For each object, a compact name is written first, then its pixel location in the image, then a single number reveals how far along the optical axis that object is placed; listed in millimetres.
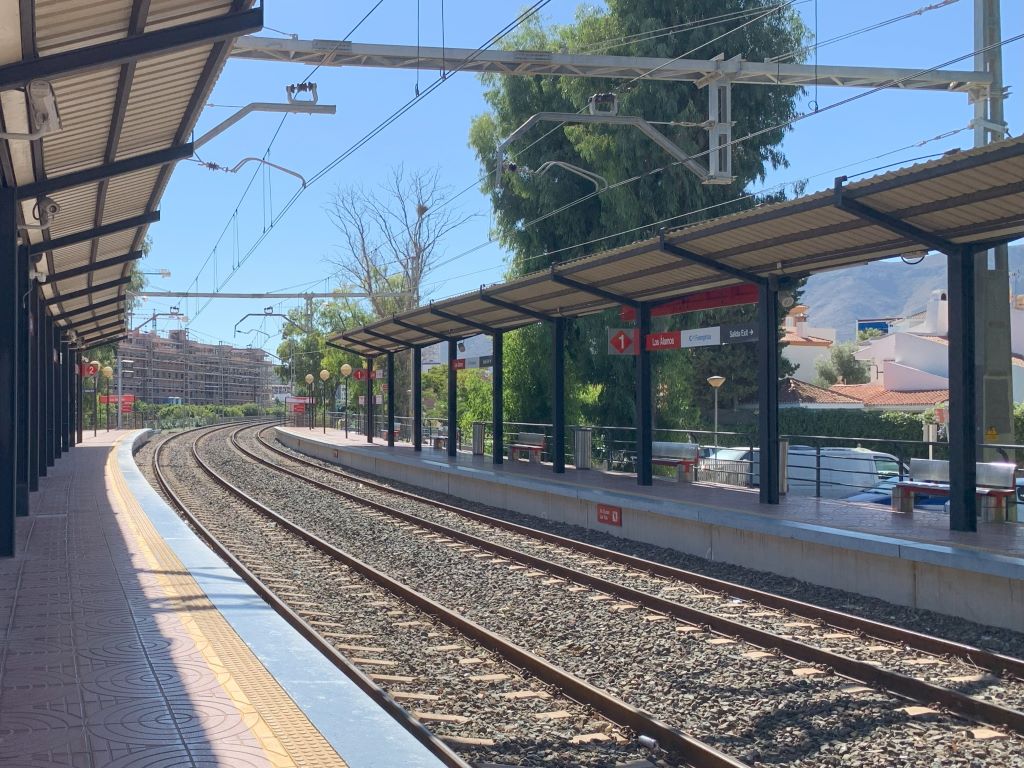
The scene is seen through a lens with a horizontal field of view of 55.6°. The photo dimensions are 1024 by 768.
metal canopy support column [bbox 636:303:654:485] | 16625
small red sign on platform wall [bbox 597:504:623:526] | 15141
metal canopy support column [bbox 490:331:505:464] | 22516
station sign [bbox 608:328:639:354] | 17250
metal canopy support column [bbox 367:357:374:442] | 34156
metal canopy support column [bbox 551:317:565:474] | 19547
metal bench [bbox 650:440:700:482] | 17828
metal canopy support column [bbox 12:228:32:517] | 13328
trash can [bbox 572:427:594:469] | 21141
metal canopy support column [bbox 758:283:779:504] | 13586
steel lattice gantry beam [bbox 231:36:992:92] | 16266
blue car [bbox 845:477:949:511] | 16312
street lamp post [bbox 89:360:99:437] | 42728
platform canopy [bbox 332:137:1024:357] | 8922
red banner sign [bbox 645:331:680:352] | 15703
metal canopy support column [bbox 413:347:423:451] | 28462
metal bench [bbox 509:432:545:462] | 23195
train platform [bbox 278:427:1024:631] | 9156
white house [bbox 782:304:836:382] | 76625
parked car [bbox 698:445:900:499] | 16484
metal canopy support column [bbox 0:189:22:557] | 10344
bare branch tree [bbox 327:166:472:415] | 43688
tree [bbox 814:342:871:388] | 74250
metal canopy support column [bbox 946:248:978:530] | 10836
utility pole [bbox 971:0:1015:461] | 12570
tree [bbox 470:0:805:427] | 24766
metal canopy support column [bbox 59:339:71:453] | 31719
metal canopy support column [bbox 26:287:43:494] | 15930
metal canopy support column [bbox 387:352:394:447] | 30514
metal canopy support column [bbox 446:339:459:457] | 25281
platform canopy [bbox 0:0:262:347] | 7484
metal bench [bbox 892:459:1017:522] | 11828
